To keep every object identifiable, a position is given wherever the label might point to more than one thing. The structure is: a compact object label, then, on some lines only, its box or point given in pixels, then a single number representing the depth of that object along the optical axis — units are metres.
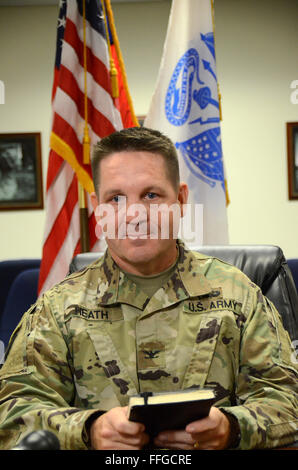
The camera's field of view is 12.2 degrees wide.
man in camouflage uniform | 2.48
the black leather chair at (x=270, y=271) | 2.73
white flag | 3.71
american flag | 3.44
